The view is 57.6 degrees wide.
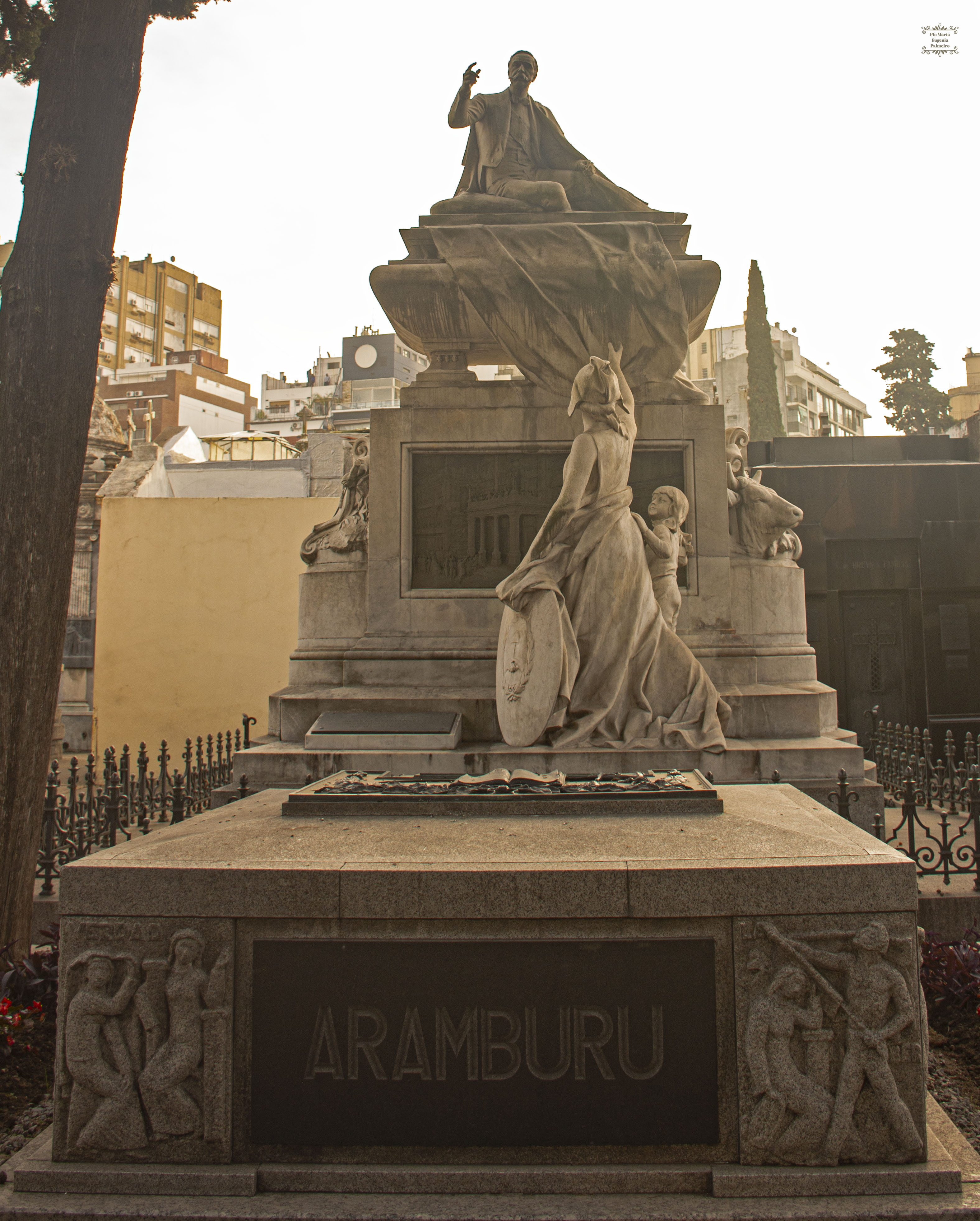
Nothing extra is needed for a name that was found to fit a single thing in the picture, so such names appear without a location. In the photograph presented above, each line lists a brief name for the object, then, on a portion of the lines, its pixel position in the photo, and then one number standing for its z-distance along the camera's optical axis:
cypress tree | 33.78
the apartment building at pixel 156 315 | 65.69
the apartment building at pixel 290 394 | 55.69
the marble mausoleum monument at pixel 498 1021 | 2.85
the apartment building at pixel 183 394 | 50.75
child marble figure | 7.29
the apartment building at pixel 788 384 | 50.31
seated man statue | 9.16
